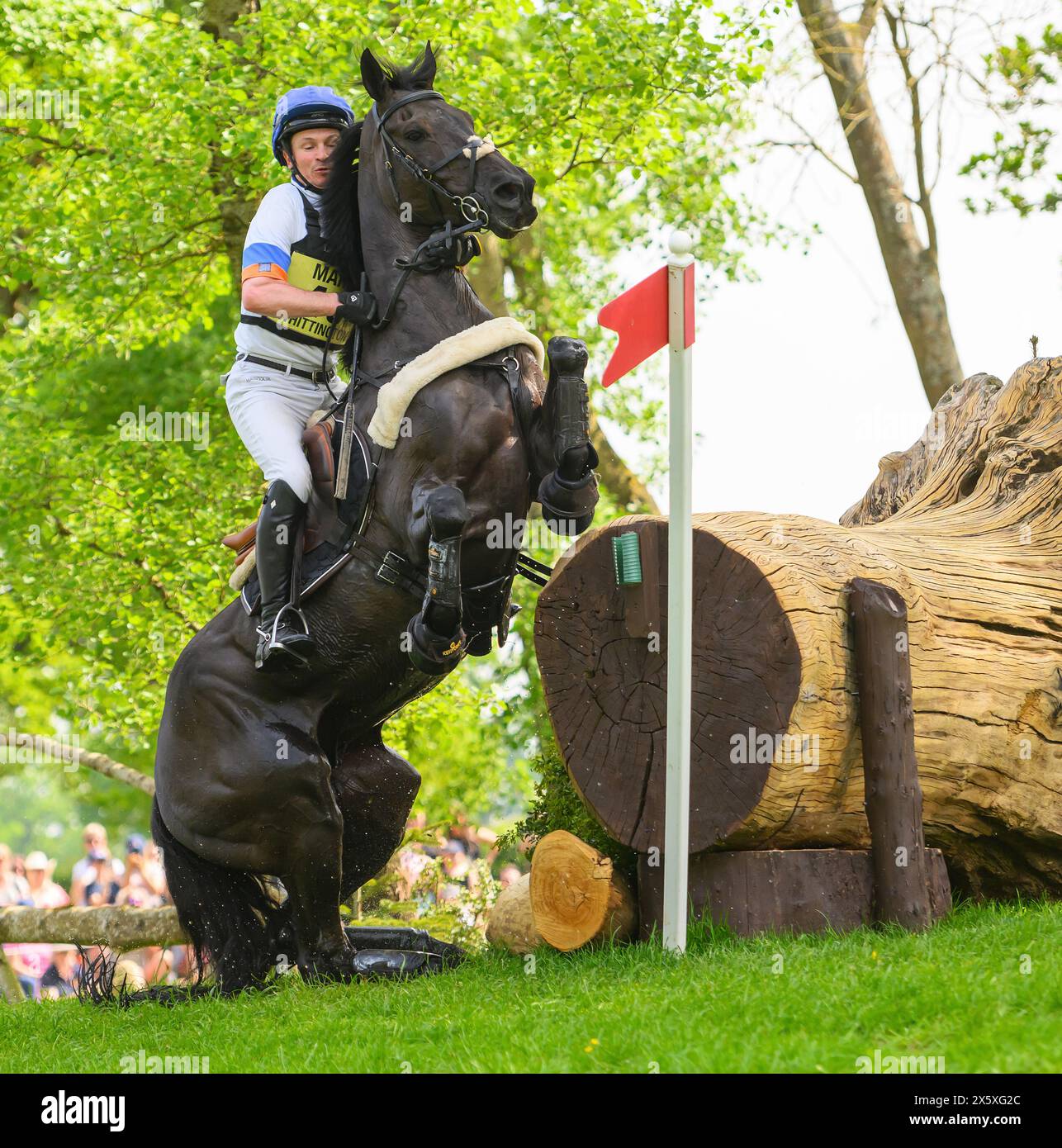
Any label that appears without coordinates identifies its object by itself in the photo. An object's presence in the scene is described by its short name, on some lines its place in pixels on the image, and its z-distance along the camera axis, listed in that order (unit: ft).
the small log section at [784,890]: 35.09
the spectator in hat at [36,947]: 87.04
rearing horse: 34.45
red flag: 33.24
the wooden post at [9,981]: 75.25
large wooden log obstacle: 35.35
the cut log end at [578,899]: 36.63
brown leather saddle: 36.47
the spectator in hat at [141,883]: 90.99
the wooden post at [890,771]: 35.55
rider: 36.65
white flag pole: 33.04
